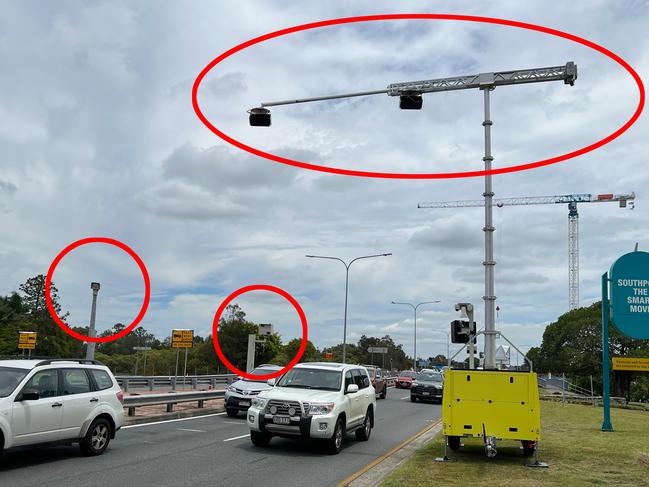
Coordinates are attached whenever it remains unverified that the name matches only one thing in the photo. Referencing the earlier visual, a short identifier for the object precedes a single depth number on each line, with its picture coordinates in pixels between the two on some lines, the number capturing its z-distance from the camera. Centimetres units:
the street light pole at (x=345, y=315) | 4985
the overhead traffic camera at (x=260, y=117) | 1192
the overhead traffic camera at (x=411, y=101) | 1188
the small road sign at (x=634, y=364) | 3347
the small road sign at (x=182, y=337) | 2659
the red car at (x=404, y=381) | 5459
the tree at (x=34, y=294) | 8794
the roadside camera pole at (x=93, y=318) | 1920
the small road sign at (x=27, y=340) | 3512
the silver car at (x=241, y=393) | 2025
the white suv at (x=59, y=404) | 1014
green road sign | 1469
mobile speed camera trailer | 1196
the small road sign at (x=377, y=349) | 5835
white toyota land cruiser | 1314
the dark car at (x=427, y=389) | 3412
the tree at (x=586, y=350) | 7375
